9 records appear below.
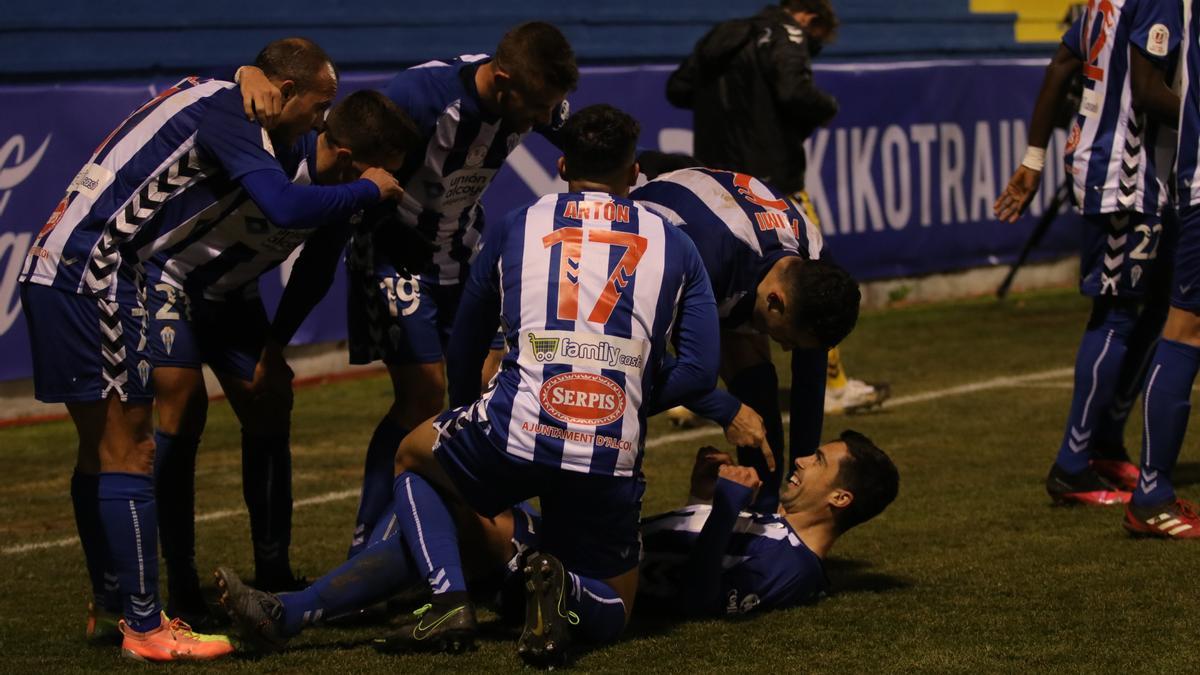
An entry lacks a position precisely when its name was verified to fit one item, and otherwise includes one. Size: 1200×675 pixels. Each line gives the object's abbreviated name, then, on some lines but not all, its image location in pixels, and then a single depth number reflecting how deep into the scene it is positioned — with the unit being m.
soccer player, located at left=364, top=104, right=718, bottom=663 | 9.29
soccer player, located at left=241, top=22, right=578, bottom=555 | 11.67
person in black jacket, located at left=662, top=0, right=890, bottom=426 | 19.03
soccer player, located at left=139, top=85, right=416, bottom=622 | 10.33
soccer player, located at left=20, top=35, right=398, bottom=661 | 9.63
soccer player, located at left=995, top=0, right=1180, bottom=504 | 12.84
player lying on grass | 10.19
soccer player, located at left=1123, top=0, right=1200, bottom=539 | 12.27
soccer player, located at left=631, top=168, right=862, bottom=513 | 10.06
